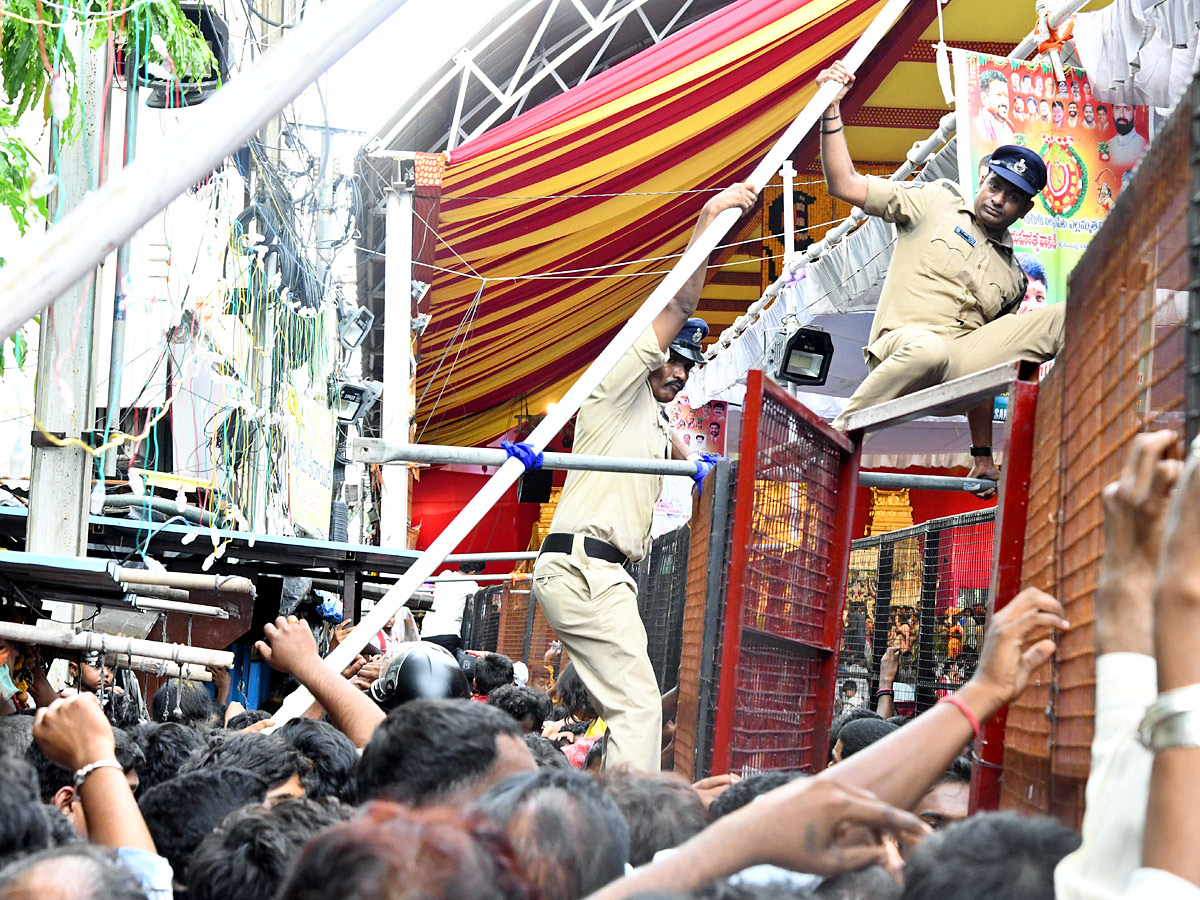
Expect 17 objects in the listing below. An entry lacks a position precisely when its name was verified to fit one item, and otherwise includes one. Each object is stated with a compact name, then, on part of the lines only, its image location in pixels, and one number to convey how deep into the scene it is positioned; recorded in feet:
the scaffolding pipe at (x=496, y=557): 27.94
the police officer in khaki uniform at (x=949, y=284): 15.07
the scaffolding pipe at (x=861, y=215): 23.02
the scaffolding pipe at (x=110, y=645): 14.03
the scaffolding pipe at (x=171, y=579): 15.80
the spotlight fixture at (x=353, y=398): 48.34
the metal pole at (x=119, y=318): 20.35
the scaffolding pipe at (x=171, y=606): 19.45
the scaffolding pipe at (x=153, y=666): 17.83
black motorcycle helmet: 16.65
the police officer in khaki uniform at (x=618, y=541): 15.16
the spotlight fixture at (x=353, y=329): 48.24
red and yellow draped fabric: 36.83
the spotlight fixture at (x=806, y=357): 25.15
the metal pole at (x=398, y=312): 46.14
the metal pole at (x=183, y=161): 6.34
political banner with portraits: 22.53
